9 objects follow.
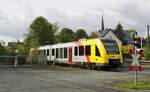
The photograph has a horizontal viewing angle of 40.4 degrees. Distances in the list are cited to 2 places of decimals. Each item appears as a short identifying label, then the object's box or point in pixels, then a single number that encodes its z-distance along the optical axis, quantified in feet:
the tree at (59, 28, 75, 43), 181.39
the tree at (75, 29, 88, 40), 216.14
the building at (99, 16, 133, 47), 184.50
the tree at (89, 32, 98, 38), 193.58
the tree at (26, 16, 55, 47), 145.08
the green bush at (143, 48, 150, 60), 115.90
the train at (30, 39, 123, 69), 60.67
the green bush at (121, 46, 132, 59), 87.59
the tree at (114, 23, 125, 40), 210.01
